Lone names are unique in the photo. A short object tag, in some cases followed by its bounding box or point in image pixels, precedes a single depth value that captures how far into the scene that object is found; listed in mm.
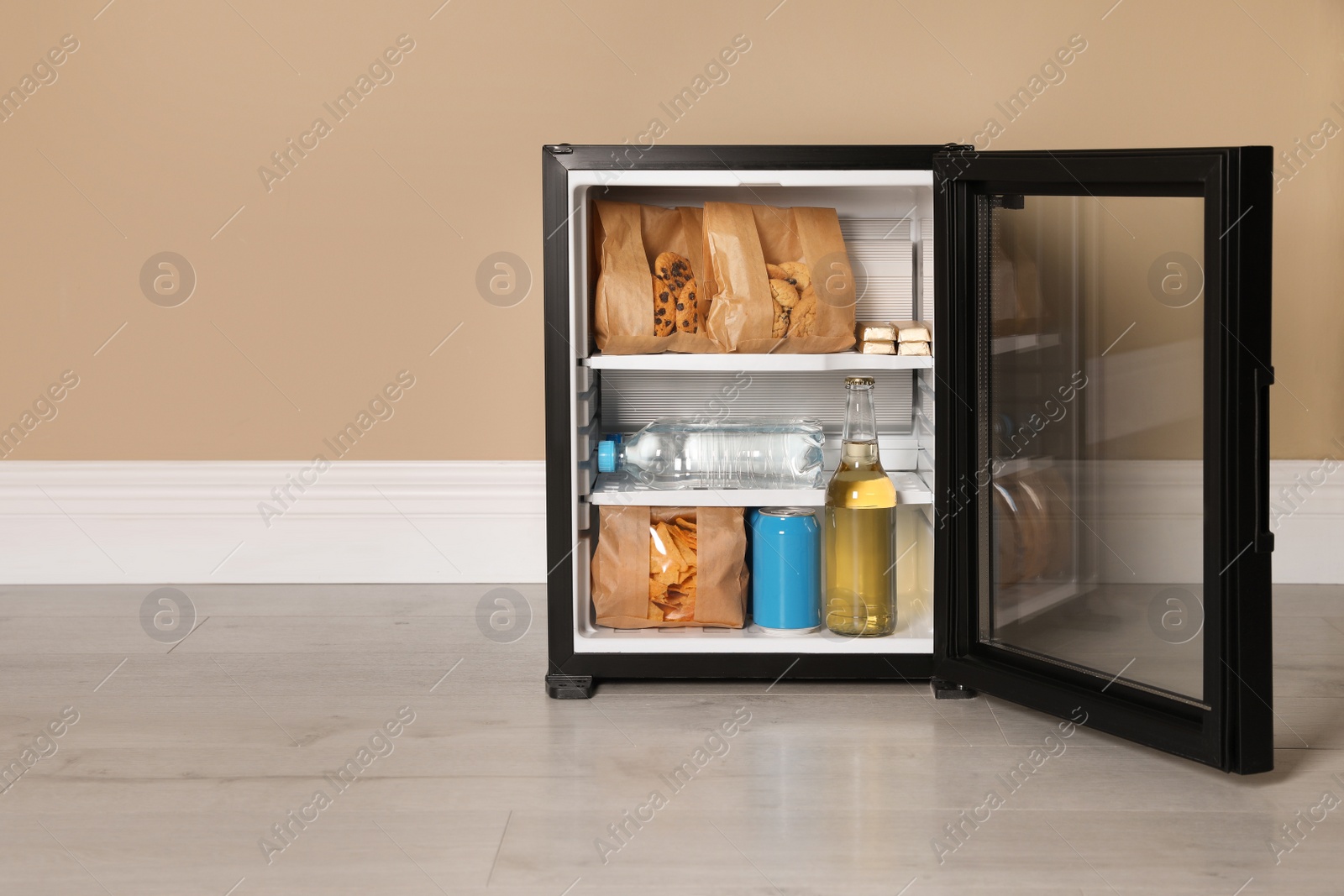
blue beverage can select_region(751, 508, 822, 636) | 1791
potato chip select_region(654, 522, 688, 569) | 1798
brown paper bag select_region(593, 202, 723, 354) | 1734
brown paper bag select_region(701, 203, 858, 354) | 1729
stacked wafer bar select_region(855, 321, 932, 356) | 1781
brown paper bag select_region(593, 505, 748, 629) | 1785
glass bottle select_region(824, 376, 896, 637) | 1731
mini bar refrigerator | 1353
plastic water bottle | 1862
